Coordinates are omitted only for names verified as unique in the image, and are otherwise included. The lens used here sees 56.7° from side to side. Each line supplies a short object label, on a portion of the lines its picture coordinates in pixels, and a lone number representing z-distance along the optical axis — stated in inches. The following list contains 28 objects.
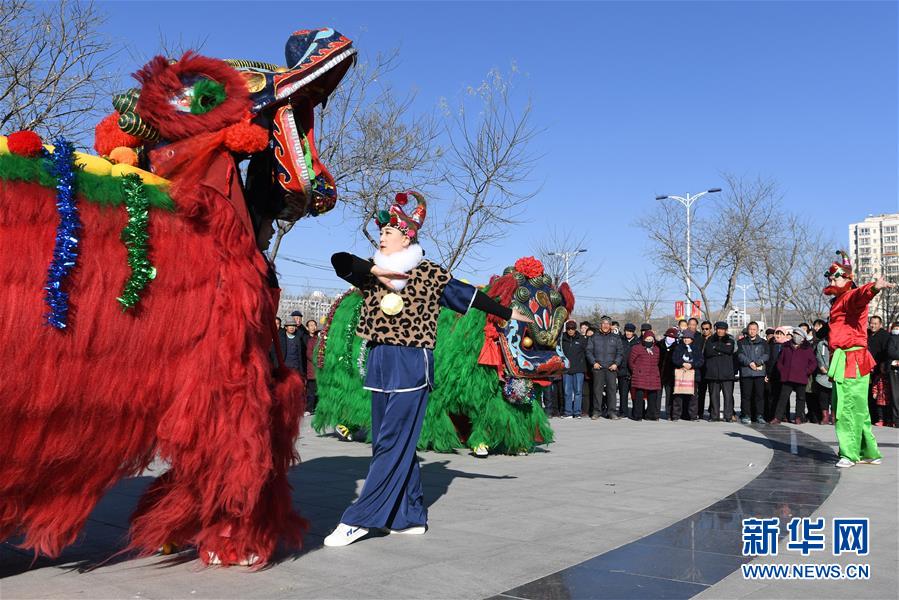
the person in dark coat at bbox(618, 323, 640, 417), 573.9
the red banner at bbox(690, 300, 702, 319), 1231.1
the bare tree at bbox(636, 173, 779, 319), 1122.0
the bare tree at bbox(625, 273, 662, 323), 1609.3
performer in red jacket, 308.5
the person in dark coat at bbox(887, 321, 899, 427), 497.4
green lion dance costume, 317.1
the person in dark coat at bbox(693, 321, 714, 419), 551.8
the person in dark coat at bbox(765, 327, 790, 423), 540.1
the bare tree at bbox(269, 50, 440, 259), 620.1
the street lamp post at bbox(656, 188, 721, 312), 1131.9
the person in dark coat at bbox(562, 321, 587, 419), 561.3
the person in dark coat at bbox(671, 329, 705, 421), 542.6
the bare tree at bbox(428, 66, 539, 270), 671.1
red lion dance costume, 130.1
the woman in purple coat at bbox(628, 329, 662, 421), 553.6
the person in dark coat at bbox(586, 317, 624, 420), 568.1
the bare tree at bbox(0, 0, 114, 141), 469.7
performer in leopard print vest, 185.3
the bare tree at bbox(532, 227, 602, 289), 1237.1
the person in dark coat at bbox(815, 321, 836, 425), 508.1
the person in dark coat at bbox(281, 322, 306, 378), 536.5
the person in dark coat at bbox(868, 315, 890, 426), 506.0
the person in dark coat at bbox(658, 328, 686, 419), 567.8
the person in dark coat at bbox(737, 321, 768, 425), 532.1
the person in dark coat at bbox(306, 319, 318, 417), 539.2
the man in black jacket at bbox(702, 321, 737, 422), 538.6
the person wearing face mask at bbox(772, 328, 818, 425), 518.9
